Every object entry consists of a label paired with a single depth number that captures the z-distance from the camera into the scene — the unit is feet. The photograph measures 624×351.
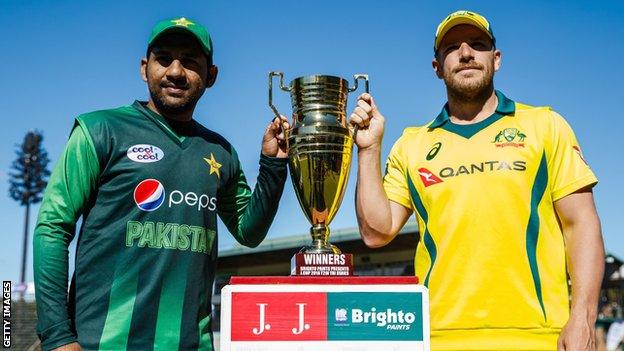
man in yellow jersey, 7.90
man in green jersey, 7.78
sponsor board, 7.11
